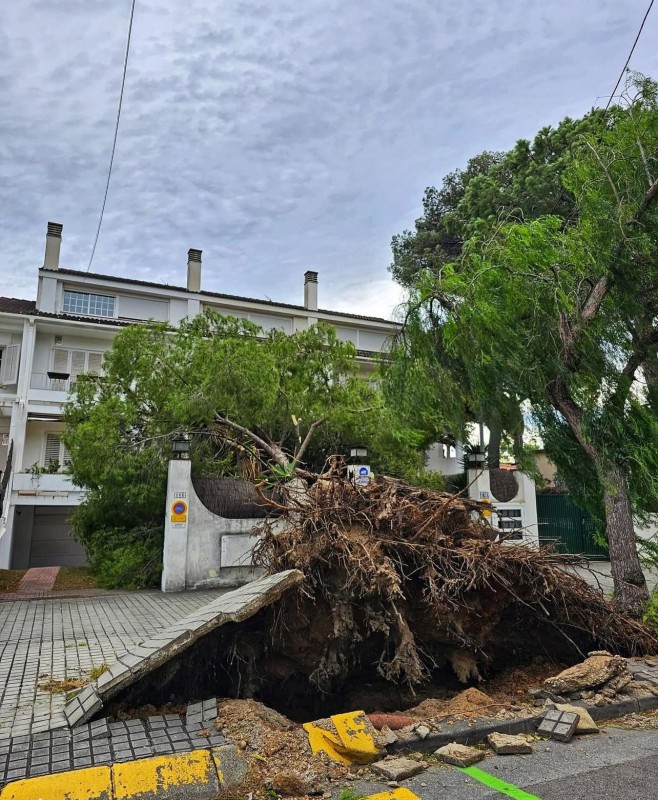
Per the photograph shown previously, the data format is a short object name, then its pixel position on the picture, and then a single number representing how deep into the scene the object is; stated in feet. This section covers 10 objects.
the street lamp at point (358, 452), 43.16
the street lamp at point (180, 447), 41.16
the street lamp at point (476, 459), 47.15
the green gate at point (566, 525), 60.03
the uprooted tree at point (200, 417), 41.52
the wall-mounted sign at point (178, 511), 39.99
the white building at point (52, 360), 64.59
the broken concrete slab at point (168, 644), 13.97
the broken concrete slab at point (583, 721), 14.34
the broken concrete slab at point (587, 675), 16.43
